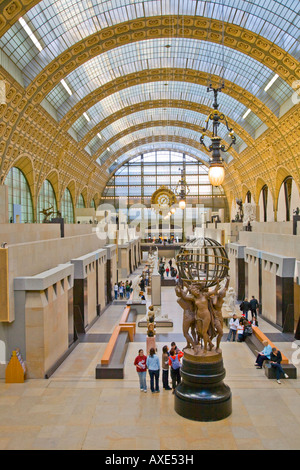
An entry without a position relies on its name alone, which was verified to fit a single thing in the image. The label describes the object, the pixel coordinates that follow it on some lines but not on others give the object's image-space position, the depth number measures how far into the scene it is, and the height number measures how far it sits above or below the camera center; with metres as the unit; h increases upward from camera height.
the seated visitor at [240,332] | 13.89 -3.57
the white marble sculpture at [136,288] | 22.30 -3.91
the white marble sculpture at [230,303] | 18.42 -3.56
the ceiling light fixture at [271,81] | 29.71 +10.22
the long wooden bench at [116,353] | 10.38 -3.63
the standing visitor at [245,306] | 16.38 -3.21
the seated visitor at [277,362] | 10.06 -3.34
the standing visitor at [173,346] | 9.59 -2.79
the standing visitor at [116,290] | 24.88 -3.86
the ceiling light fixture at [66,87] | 30.53 +10.21
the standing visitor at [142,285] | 25.63 -3.70
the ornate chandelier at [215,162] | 10.79 +1.59
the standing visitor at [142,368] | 9.25 -3.15
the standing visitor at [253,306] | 16.59 -3.26
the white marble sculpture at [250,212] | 27.95 +0.76
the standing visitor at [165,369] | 9.51 -3.27
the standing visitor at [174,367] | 9.39 -3.18
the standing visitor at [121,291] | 25.22 -4.00
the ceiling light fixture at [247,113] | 38.37 +10.16
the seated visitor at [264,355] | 10.81 -3.43
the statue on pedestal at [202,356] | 8.08 -2.68
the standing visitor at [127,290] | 26.26 -4.08
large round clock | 49.00 +2.91
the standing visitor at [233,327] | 14.23 -3.48
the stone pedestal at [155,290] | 22.02 -3.45
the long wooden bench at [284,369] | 10.30 -3.57
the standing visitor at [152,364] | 9.19 -3.07
